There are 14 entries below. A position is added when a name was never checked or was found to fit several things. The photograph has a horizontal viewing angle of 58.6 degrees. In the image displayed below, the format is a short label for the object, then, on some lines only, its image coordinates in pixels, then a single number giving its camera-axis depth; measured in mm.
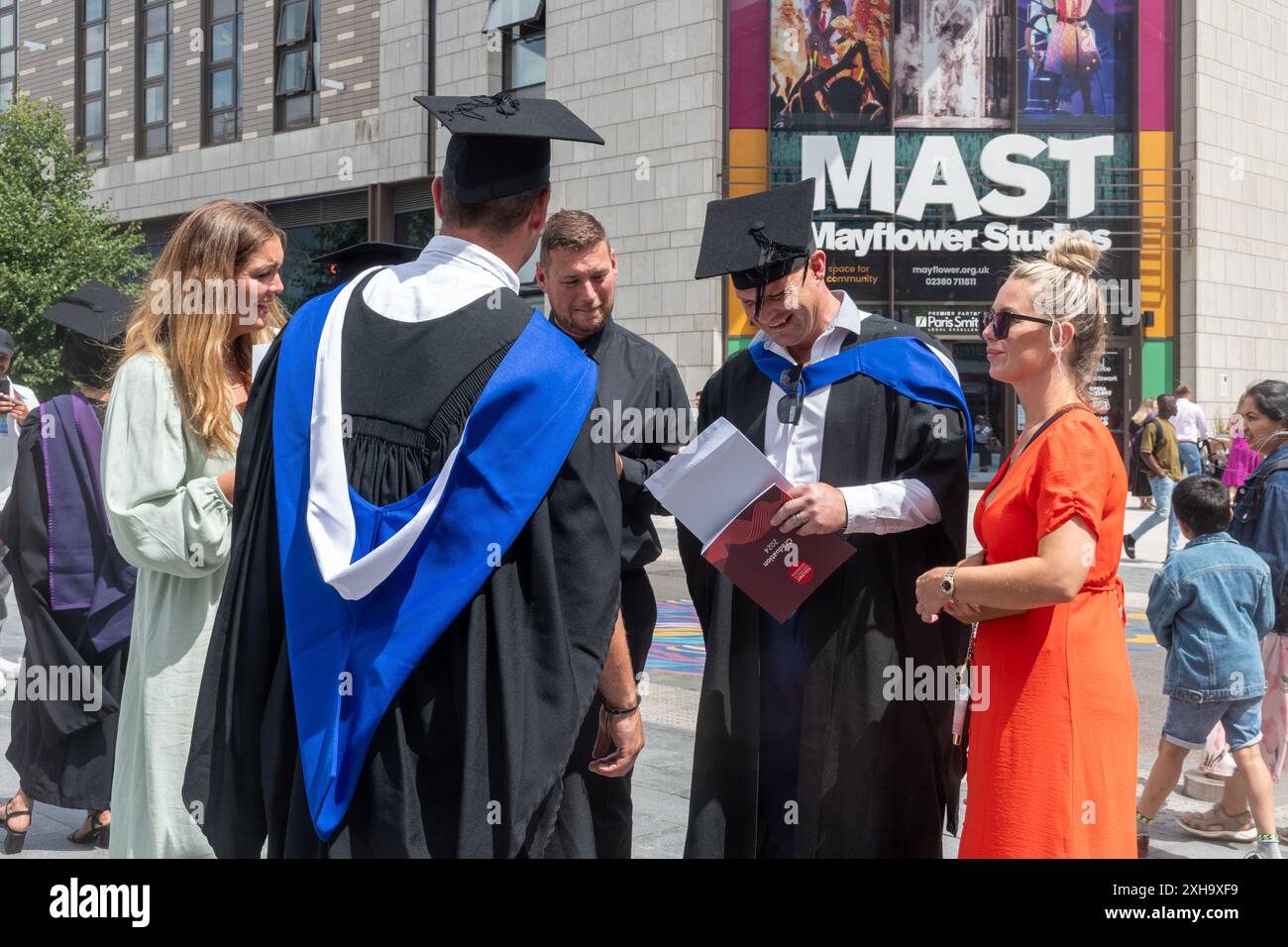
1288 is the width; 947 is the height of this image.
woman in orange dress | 2637
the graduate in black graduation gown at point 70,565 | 4379
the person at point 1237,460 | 5582
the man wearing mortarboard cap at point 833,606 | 3061
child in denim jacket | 4426
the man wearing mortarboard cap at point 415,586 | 2121
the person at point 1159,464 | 13648
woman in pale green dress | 2848
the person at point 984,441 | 19266
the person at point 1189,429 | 15305
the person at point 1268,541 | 4691
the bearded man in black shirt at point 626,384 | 3520
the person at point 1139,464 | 16094
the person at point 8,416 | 5352
